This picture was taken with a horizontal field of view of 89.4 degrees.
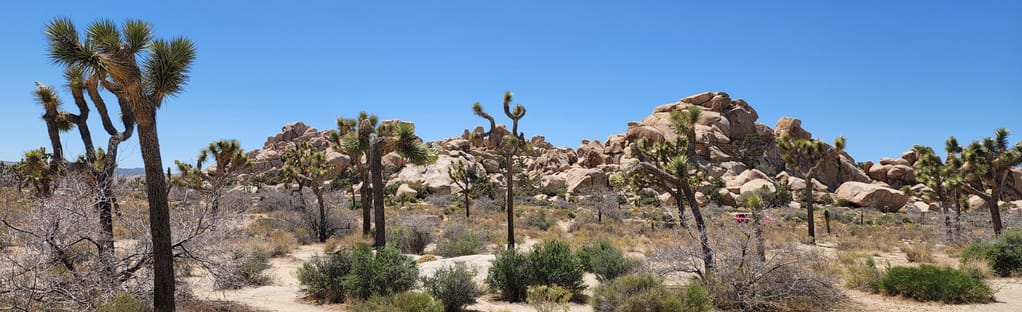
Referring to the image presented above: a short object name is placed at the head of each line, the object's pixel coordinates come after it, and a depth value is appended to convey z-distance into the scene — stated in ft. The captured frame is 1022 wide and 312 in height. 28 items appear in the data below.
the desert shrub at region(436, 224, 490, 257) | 55.57
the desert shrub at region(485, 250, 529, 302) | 34.22
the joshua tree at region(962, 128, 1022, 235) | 59.72
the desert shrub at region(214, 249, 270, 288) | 30.70
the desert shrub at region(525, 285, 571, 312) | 23.03
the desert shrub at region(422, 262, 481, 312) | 30.71
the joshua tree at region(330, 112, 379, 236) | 52.49
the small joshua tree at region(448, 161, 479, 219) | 124.20
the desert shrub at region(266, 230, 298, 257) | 56.39
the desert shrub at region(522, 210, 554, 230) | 86.28
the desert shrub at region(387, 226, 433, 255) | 59.98
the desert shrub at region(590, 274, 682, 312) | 26.81
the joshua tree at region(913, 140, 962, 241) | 66.57
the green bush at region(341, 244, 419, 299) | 32.01
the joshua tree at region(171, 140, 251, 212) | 74.69
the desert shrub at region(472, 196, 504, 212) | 118.37
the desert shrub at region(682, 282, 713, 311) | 27.25
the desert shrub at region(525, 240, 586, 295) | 33.96
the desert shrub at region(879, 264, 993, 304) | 31.40
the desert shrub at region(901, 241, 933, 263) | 51.44
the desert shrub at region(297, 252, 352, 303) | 33.76
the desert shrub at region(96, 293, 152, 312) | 22.08
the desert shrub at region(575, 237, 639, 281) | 38.17
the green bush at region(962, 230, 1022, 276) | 40.75
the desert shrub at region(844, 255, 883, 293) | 35.47
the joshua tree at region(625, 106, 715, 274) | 30.04
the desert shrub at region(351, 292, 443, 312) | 27.02
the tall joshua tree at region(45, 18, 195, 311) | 21.15
